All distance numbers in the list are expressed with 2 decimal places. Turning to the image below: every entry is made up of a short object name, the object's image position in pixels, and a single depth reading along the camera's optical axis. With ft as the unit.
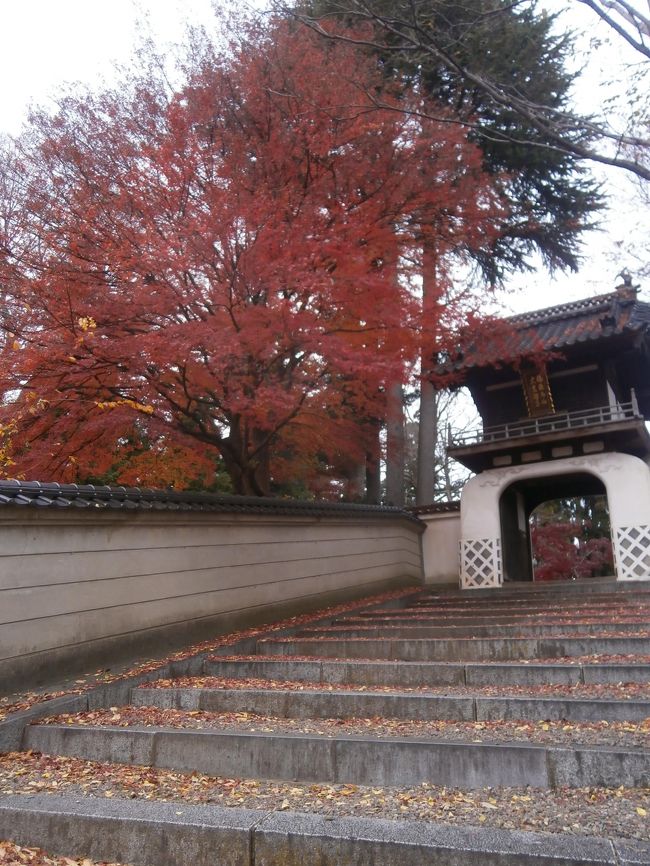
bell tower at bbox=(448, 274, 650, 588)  44.90
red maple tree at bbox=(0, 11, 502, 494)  28.32
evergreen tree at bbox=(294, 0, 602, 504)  39.63
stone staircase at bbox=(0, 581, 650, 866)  9.98
